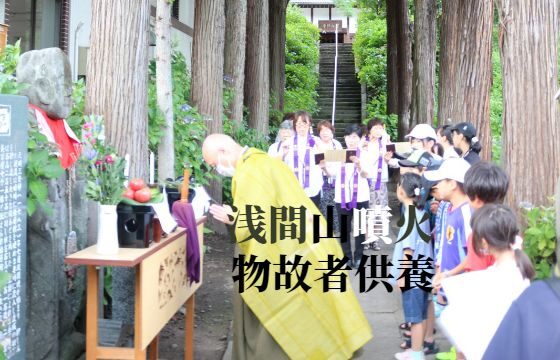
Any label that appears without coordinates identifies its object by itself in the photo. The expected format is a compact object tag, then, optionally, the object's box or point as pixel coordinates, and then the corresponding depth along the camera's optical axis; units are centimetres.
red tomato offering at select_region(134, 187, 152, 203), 434
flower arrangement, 431
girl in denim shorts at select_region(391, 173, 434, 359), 543
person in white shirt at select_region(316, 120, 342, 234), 893
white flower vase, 403
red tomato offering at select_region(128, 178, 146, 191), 438
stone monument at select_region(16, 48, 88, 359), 437
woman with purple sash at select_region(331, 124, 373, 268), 877
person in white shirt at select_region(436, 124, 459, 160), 670
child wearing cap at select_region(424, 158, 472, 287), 471
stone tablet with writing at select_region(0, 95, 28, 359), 384
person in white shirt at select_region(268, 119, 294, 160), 864
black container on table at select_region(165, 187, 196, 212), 519
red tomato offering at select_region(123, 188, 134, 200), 434
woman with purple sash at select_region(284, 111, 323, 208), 854
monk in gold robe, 438
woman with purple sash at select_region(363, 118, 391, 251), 918
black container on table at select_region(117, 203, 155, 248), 420
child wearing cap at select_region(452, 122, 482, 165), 644
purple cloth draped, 501
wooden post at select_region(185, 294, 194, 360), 530
